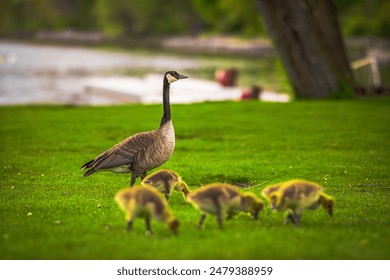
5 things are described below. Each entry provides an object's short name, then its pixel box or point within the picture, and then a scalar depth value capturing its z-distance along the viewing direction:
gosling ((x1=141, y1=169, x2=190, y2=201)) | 19.95
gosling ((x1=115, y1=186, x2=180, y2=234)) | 16.36
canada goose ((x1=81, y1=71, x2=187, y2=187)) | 21.92
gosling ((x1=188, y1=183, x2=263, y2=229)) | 17.06
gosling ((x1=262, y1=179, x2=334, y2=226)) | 17.45
